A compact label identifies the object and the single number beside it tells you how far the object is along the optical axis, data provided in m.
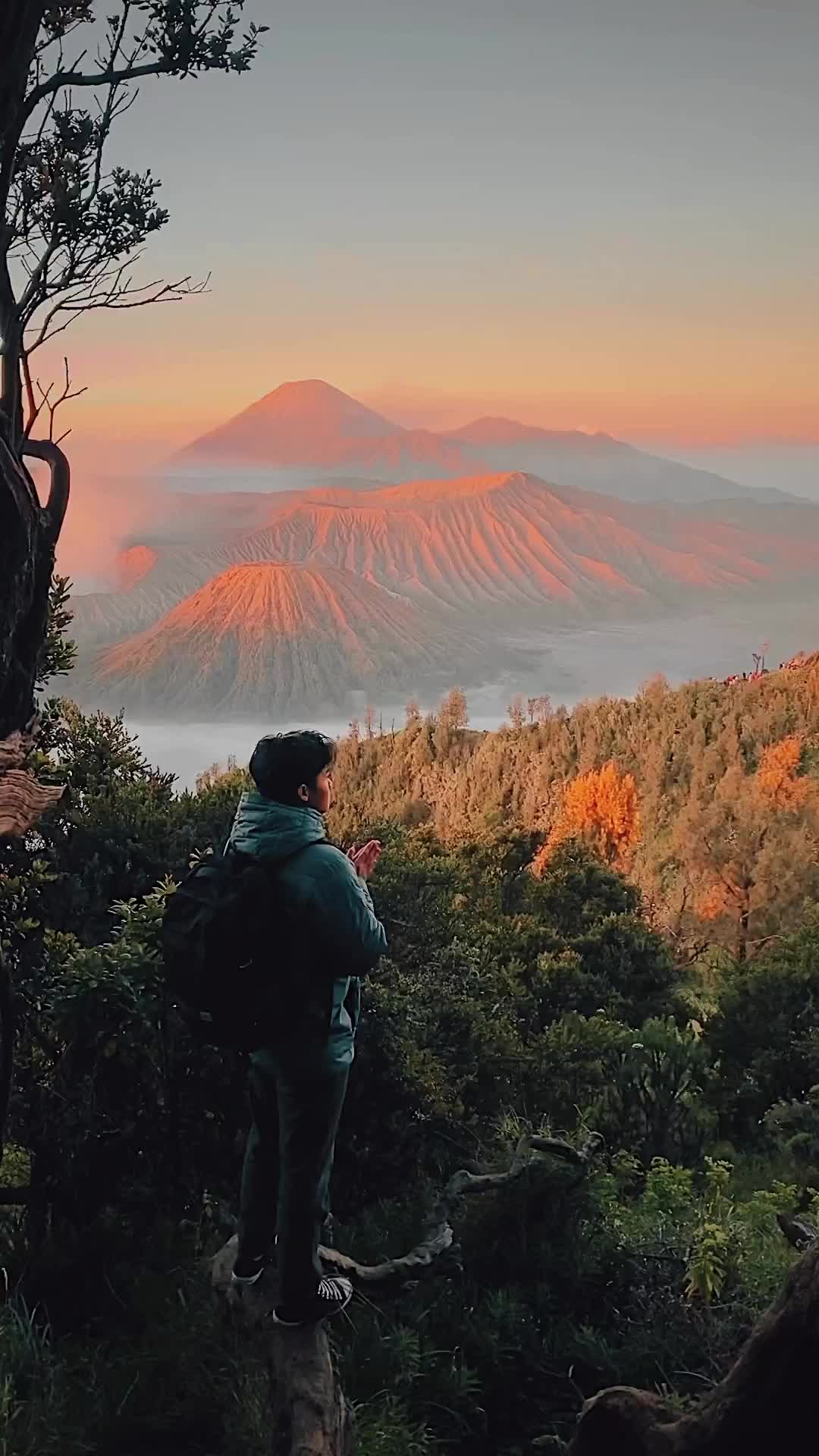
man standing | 1.99
